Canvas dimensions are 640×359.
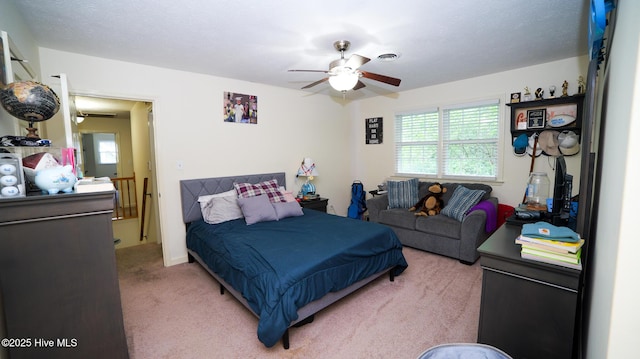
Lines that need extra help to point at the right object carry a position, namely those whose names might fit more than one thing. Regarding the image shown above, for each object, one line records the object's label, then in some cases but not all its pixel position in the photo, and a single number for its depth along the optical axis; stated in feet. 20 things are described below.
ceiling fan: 7.72
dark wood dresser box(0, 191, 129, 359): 3.76
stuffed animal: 12.62
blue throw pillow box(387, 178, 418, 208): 14.01
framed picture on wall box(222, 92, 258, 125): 12.52
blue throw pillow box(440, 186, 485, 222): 11.57
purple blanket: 11.23
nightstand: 14.27
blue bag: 16.94
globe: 4.40
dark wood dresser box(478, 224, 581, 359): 4.26
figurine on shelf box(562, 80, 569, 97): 10.51
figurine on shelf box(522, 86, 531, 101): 11.51
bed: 6.31
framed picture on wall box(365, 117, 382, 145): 16.89
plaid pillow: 11.89
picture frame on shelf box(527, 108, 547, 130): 11.21
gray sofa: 10.84
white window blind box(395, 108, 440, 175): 14.85
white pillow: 10.77
